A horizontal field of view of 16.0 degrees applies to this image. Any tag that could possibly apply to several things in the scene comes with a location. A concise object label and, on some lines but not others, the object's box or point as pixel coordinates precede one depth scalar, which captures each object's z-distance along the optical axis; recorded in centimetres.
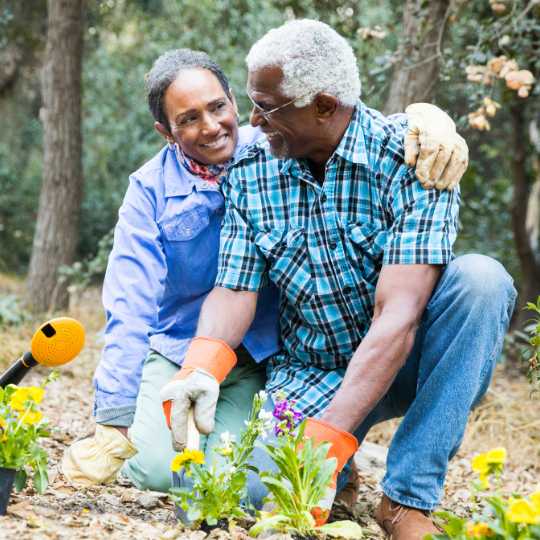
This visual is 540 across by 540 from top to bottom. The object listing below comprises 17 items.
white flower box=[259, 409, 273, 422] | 292
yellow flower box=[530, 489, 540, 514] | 267
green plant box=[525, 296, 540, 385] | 314
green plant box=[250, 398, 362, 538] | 290
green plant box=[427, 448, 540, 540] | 266
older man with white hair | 314
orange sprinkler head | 310
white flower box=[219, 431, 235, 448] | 288
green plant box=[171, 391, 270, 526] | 290
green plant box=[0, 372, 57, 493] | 287
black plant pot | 288
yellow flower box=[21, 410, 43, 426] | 287
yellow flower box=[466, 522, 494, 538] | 271
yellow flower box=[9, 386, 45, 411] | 286
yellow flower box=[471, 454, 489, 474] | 272
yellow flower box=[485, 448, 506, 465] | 271
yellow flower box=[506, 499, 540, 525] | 265
